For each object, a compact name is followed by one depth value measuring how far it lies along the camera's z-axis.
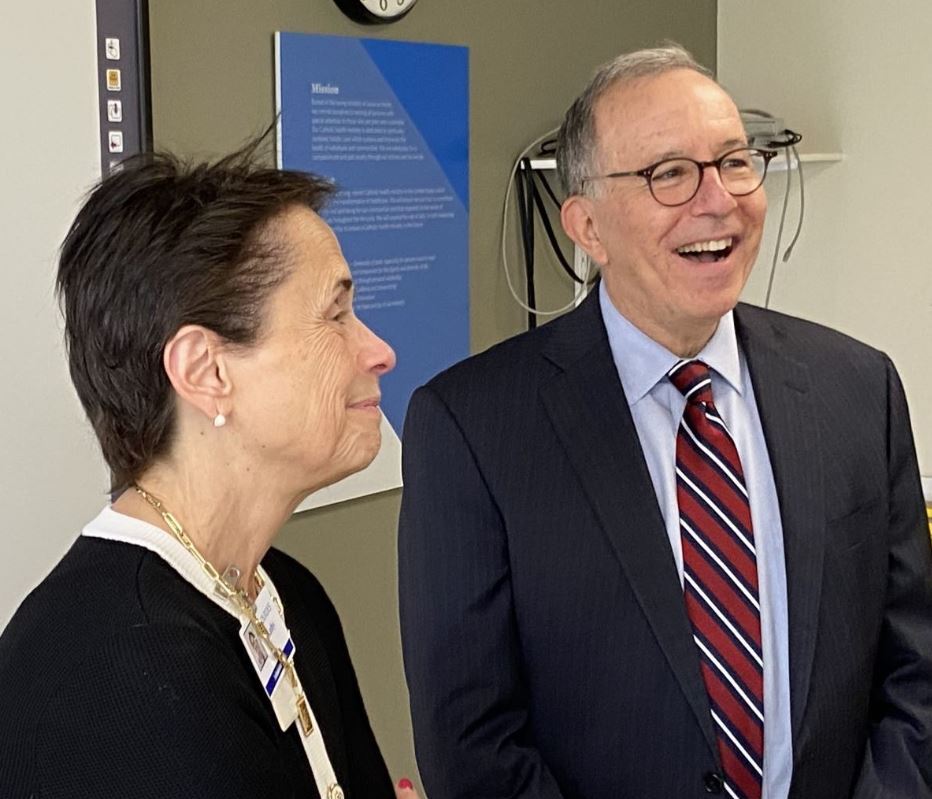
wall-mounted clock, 2.63
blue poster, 2.57
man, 1.64
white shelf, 3.38
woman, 1.06
